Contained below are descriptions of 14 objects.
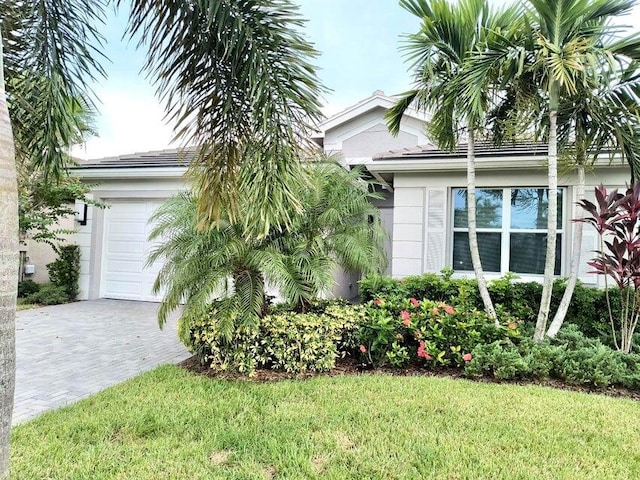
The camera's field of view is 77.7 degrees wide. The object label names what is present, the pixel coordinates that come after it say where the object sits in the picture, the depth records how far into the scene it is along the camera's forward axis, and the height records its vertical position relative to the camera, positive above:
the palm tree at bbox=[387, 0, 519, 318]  5.54 +2.97
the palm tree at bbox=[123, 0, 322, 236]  3.26 +1.43
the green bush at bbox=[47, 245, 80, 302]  10.82 -0.78
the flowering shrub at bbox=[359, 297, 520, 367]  5.32 -1.08
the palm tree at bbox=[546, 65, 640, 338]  5.62 +2.01
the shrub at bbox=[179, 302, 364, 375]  5.14 -1.22
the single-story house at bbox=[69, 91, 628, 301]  7.79 +1.19
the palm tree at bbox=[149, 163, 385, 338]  5.21 -0.05
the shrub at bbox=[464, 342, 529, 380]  4.87 -1.31
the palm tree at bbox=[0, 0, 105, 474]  3.85 +1.80
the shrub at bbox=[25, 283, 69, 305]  10.30 -1.45
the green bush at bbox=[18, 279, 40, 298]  11.02 -1.34
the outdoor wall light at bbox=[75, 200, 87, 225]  11.03 +0.82
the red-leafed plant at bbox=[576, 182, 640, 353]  5.45 +0.24
